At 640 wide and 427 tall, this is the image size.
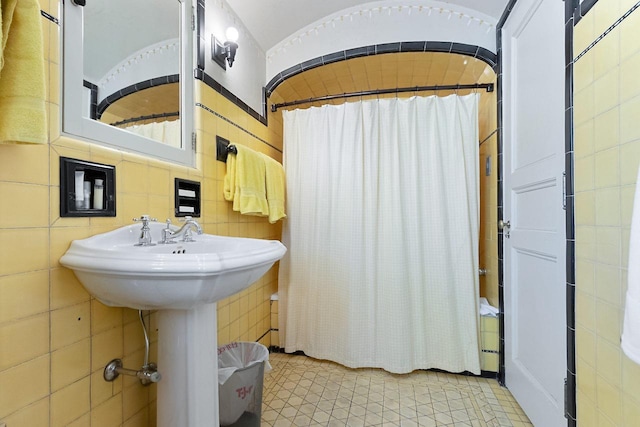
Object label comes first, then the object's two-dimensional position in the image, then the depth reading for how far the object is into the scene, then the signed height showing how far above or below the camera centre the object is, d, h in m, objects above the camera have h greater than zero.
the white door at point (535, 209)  1.09 +0.02
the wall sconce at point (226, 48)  1.45 +0.86
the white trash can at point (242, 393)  1.12 -0.72
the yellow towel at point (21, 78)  0.58 +0.29
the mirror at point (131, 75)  0.86 +0.51
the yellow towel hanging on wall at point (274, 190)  1.64 +0.15
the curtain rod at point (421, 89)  1.69 +0.77
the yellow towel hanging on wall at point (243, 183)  1.44 +0.17
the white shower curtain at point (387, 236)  1.63 -0.13
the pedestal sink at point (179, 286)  0.65 -0.17
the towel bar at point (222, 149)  1.44 +0.33
